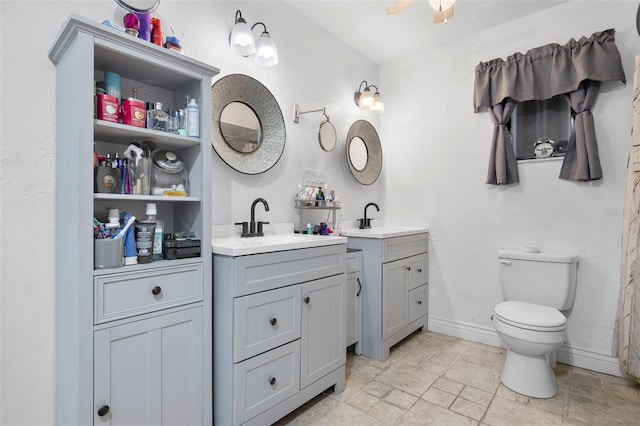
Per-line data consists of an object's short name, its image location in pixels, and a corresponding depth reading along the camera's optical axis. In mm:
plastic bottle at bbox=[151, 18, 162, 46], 1450
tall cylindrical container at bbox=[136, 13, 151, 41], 1401
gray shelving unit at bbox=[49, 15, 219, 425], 1135
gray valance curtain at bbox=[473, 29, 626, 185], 2160
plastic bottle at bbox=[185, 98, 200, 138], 1456
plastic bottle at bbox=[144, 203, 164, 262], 1353
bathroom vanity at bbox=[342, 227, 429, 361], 2359
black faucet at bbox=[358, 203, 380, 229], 2896
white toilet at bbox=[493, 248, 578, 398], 1888
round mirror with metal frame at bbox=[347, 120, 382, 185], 2904
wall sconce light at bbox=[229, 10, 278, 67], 1868
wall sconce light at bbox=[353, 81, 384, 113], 2816
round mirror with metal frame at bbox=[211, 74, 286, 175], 1905
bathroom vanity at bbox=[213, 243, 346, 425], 1439
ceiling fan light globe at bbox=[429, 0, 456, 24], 1662
